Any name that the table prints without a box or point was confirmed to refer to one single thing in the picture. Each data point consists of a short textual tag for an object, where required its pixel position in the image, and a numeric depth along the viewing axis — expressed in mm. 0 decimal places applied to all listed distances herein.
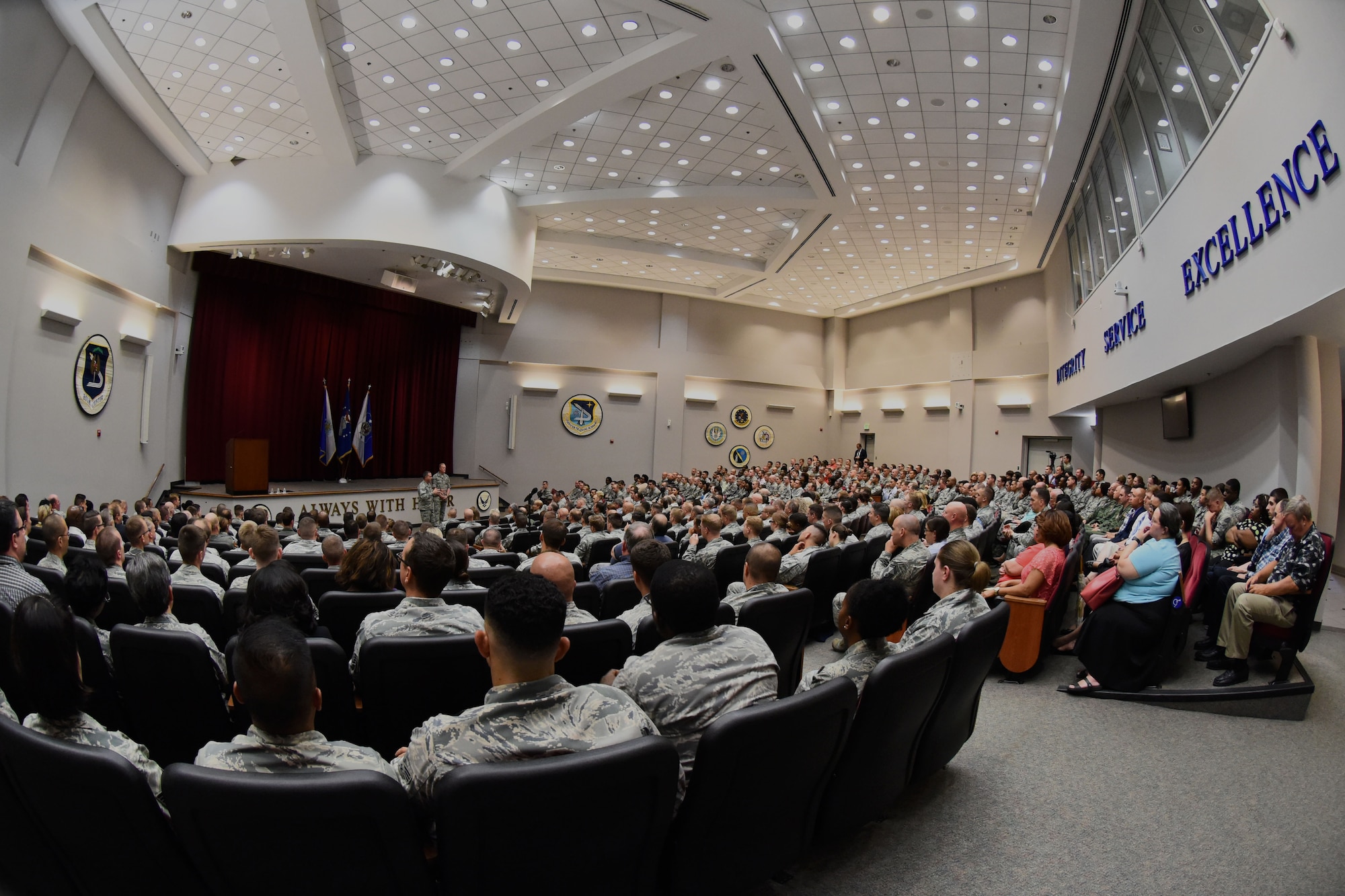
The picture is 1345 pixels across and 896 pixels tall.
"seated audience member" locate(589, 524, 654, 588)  4184
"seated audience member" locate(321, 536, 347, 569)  4000
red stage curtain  11289
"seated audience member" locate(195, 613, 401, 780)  1325
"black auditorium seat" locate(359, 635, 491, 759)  2150
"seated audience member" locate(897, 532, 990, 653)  2777
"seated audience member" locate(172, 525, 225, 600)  3201
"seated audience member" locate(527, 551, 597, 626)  2477
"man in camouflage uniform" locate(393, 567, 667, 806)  1365
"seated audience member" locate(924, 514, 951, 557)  4445
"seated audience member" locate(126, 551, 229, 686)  2334
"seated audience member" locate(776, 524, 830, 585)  4449
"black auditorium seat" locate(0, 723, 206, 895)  1279
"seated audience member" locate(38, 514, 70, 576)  3473
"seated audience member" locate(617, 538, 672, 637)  2785
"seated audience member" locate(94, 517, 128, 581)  3369
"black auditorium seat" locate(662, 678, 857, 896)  1480
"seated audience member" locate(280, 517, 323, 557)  4969
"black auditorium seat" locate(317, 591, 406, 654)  2887
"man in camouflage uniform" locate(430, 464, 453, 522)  11742
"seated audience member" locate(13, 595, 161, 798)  1415
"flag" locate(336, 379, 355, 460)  13312
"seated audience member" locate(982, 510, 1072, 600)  3801
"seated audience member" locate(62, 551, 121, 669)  2307
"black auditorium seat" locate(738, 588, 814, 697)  2816
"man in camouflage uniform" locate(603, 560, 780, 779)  1733
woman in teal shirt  3490
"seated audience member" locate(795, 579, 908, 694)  2123
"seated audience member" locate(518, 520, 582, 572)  4223
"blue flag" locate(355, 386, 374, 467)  13492
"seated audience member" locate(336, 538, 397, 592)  2963
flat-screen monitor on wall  8422
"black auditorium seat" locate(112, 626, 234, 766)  2115
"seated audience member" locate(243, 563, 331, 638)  2367
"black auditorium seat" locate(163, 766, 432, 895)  1161
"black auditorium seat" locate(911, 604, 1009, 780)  2270
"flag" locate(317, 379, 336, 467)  13039
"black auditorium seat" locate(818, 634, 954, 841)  1893
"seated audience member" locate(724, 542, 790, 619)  3014
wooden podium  10094
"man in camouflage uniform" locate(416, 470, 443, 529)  11711
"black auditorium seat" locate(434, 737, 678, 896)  1184
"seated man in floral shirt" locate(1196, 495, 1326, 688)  3455
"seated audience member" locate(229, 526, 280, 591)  3510
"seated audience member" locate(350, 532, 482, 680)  2371
